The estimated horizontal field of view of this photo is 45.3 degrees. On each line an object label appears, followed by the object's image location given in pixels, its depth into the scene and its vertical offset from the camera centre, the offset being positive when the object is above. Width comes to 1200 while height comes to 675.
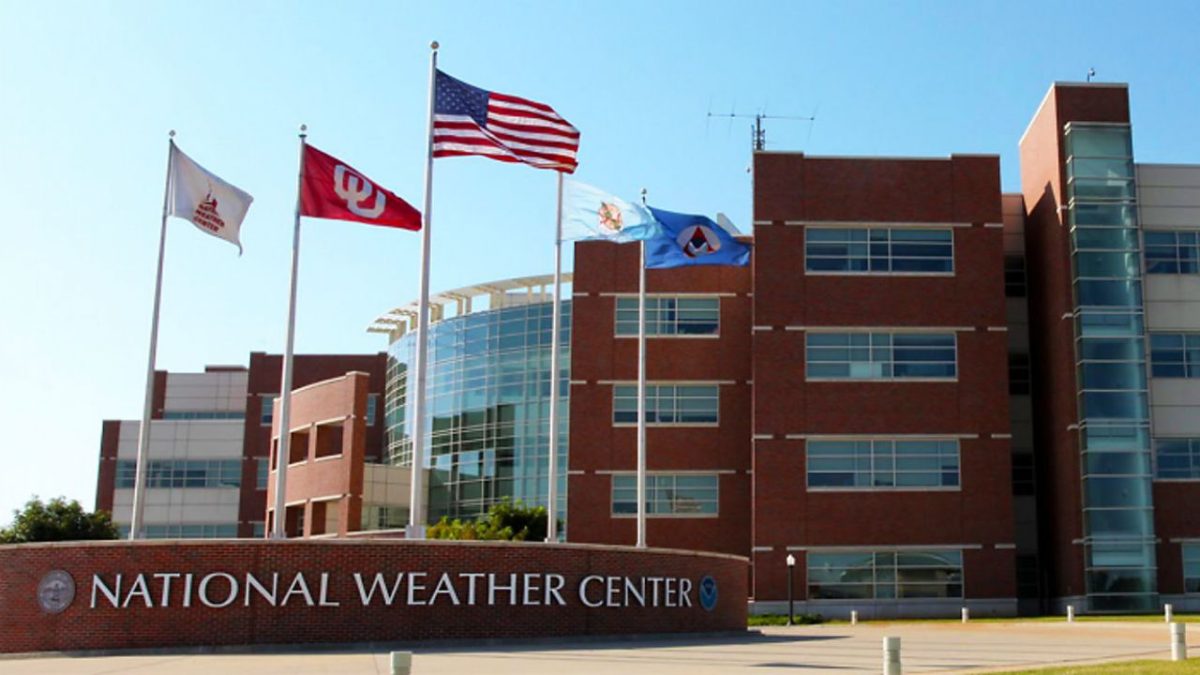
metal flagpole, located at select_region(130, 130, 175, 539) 31.47 +2.93
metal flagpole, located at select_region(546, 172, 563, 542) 35.94 +3.87
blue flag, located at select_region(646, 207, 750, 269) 41.09 +8.71
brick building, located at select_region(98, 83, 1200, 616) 53.34 +6.38
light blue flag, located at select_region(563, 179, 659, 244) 37.53 +8.63
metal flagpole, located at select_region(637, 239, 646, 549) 39.16 +3.83
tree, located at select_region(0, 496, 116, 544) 66.62 +0.68
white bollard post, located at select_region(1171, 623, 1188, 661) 24.31 -1.40
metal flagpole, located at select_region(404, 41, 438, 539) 30.47 +3.94
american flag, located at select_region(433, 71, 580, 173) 32.47 +9.55
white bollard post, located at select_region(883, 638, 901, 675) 19.06 -1.35
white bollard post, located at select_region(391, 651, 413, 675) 16.55 -1.34
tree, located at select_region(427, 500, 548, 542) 58.20 +0.90
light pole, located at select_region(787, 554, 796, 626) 50.06 -1.62
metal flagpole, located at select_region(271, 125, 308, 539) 31.47 +3.09
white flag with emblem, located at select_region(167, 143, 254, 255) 33.66 +7.98
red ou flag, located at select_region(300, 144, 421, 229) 31.92 +7.64
